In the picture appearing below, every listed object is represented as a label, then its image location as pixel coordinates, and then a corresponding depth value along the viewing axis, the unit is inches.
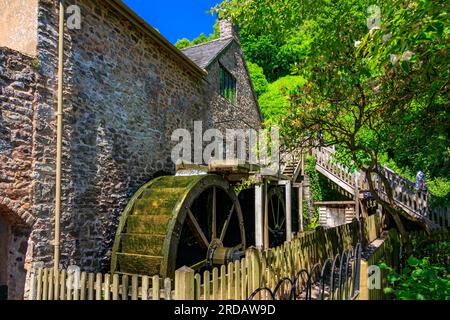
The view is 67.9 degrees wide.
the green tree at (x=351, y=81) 200.1
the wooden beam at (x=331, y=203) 562.8
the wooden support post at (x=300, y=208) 512.7
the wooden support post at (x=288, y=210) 424.6
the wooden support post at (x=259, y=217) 341.4
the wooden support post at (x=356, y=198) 520.8
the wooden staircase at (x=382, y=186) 445.1
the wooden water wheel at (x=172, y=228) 239.0
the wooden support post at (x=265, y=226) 383.3
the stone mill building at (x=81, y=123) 195.2
